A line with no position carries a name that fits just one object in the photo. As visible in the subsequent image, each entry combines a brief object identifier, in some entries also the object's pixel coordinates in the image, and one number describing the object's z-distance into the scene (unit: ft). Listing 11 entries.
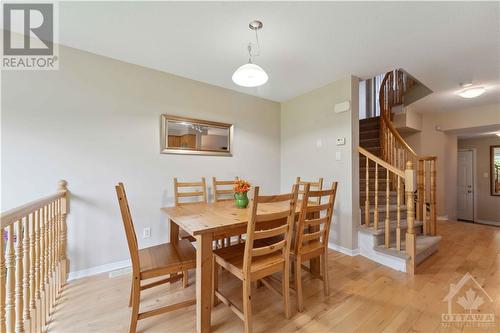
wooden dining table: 4.64
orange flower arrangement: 6.97
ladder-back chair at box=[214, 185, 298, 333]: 4.42
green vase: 7.06
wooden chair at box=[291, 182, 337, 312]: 5.40
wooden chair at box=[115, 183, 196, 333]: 4.56
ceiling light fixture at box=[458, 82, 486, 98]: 10.05
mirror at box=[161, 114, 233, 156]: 9.10
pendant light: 5.82
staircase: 7.63
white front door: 19.62
